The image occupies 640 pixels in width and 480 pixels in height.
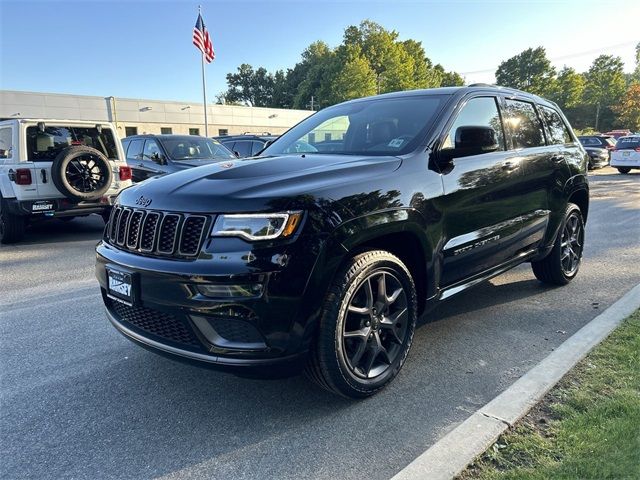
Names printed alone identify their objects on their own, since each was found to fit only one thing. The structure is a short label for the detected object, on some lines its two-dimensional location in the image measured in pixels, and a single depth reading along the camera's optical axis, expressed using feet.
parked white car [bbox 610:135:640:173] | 64.88
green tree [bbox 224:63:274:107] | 326.24
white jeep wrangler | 23.45
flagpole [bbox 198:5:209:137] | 97.32
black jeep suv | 7.56
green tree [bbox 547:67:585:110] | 219.80
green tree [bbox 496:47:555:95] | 254.18
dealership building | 112.37
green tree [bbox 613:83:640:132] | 190.60
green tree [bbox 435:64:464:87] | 277.23
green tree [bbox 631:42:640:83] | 287.36
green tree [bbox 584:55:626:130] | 214.48
